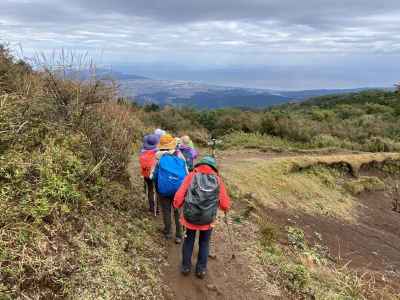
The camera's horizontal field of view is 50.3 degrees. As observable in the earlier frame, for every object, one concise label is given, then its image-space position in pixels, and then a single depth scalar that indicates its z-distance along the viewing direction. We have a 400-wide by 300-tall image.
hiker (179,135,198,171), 6.94
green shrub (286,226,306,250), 8.03
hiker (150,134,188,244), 5.86
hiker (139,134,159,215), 6.57
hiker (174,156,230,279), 5.14
